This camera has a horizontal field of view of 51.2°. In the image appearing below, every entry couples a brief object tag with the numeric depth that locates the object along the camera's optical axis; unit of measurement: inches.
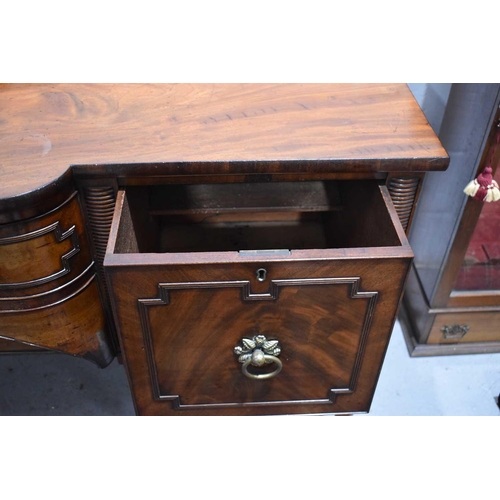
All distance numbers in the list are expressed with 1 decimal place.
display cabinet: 30.6
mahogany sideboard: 22.6
